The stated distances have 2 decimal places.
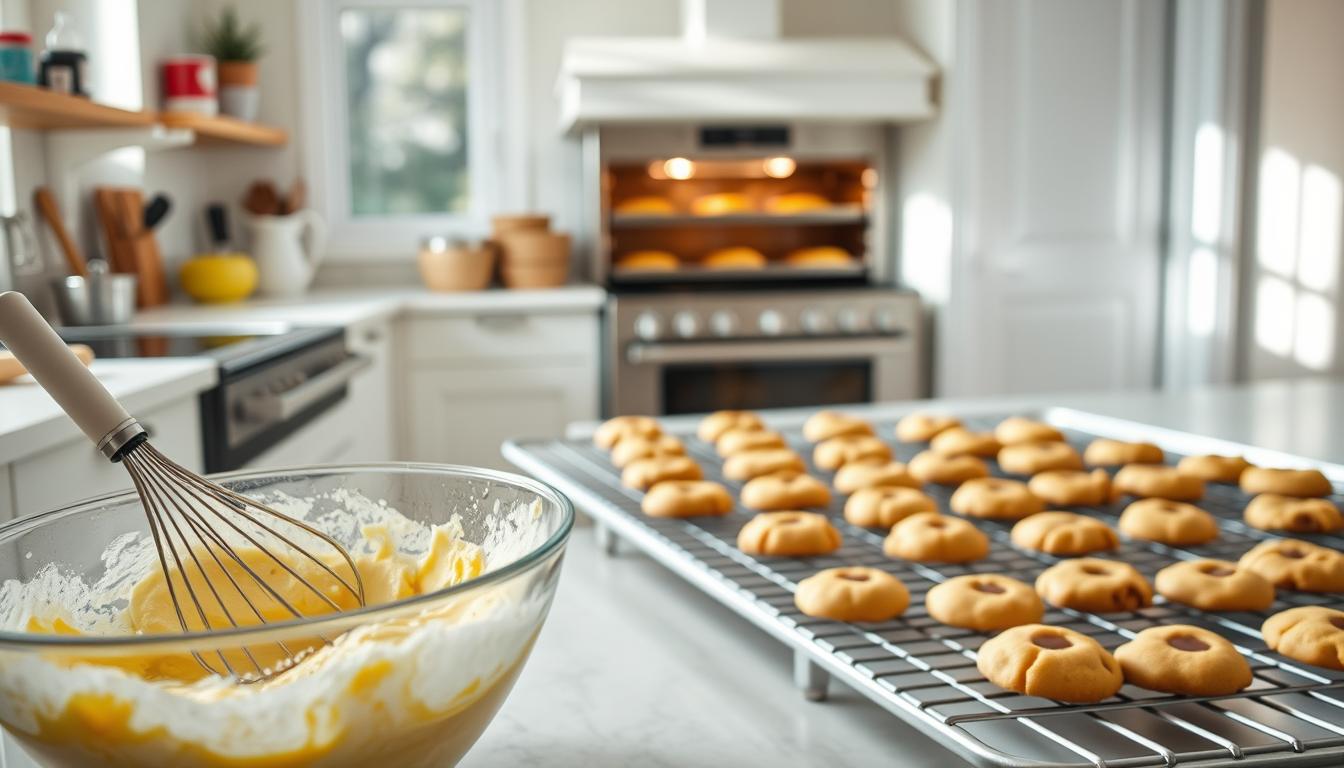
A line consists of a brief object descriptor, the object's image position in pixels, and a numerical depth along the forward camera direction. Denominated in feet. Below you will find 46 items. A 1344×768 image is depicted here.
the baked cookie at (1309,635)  2.49
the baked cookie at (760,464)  4.47
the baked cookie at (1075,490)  4.13
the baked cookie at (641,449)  4.52
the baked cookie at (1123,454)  4.63
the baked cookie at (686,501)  3.85
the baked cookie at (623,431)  4.89
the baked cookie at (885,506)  3.82
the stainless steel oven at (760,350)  10.39
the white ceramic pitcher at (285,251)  11.09
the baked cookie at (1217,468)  4.36
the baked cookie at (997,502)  3.99
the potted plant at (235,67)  10.87
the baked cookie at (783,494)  4.03
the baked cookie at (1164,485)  4.10
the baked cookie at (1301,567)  3.06
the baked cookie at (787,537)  3.42
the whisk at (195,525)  1.68
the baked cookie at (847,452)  4.66
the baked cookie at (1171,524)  3.58
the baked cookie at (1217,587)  2.92
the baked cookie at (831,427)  5.13
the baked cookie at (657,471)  4.22
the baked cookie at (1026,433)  4.93
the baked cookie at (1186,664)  2.33
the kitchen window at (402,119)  12.05
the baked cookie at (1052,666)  2.30
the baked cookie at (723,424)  5.21
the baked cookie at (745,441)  4.78
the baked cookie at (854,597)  2.79
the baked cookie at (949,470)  4.52
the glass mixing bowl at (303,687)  1.46
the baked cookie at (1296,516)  3.66
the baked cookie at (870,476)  4.17
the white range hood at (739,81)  10.54
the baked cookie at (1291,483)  4.02
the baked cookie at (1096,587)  2.93
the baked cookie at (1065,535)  3.49
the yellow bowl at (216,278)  10.16
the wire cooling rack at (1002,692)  2.08
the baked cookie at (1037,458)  4.53
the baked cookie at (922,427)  5.22
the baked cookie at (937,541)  3.42
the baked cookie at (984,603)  2.77
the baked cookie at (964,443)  4.76
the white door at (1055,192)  10.74
